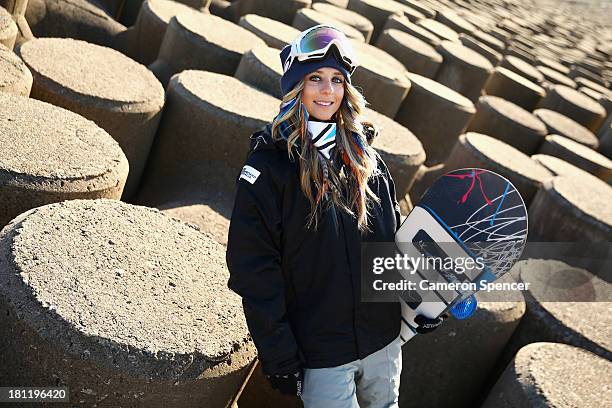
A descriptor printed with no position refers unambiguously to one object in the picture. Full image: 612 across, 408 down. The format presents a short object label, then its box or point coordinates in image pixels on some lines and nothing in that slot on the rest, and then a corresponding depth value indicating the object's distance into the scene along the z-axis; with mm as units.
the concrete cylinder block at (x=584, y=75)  11562
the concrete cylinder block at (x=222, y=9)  7410
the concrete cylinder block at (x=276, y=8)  6910
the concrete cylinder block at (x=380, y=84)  5527
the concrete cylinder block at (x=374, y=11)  8469
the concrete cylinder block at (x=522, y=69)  9453
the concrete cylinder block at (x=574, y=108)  8664
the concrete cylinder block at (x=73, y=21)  5652
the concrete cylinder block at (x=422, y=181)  5944
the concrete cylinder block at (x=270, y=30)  5617
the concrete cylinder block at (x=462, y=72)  7766
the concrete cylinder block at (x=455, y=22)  10343
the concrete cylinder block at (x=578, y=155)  6422
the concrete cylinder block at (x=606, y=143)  7664
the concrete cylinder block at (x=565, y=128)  7254
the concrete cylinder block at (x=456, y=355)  3404
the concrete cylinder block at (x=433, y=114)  6184
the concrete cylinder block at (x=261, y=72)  4652
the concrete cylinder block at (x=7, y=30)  3812
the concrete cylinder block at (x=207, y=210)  3750
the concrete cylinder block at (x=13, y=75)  3273
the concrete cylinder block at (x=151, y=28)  5637
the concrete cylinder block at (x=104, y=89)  3572
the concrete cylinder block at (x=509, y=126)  6831
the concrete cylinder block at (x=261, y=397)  3066
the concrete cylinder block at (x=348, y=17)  7277
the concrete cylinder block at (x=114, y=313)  2115
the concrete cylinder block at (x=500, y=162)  5250
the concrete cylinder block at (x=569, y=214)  4773
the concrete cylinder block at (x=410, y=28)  8133
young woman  2127
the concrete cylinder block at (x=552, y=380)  2887
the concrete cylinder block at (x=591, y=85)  10672
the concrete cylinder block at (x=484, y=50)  9188
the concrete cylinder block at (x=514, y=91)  8555
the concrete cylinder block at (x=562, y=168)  5594
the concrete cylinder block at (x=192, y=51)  4984
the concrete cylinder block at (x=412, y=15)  9359
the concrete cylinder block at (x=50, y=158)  2633
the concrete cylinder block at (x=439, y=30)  8867
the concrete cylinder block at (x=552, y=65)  11070
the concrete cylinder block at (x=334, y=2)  7941
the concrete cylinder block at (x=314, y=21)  6465
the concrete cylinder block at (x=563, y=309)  3594
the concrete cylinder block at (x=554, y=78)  10000
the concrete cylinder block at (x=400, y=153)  4449
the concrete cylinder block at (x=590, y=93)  9882
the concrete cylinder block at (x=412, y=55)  7242
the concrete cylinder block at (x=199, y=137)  4004
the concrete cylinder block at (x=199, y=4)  6406
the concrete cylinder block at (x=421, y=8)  10102
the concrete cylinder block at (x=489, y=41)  10203
